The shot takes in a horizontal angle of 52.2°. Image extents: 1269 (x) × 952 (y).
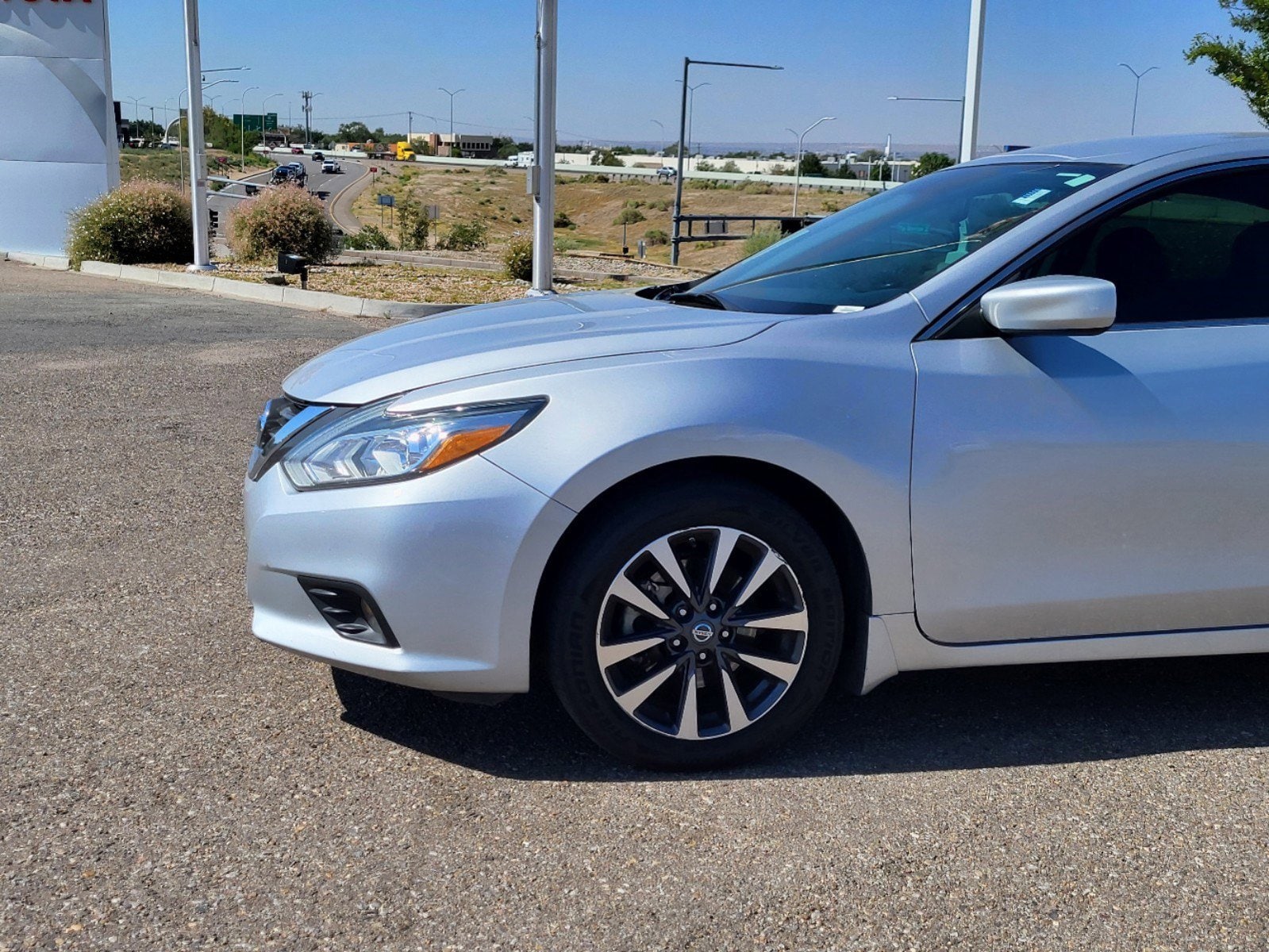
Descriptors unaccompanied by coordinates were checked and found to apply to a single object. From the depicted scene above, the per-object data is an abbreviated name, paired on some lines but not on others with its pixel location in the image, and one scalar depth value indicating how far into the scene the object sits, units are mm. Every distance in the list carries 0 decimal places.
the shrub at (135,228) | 19438
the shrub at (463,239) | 28844
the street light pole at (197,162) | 17906
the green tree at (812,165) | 94125
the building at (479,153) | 197500
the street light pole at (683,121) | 30653
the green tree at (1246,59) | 19078
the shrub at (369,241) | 31625
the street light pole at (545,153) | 14867
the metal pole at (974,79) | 13469
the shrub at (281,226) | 19250
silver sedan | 3236
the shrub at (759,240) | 24688
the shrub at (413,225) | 35406
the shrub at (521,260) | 18016
